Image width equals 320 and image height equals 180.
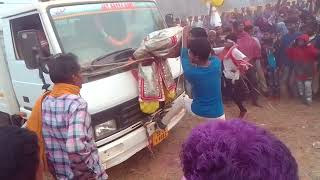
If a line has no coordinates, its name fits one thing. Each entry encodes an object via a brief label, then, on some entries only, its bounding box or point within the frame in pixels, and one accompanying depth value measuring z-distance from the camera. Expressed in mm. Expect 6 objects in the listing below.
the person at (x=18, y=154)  896
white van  2544
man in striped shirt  1757
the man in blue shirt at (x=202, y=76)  2451
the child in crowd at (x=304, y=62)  4498
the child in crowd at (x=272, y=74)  4905
